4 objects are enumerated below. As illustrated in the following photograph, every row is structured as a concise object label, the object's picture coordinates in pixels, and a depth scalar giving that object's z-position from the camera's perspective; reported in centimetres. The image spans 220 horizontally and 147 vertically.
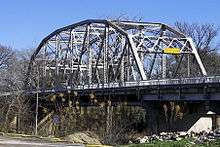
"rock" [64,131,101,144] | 4156
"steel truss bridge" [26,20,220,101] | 6419
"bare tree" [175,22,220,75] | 11081
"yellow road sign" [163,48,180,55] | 8421
